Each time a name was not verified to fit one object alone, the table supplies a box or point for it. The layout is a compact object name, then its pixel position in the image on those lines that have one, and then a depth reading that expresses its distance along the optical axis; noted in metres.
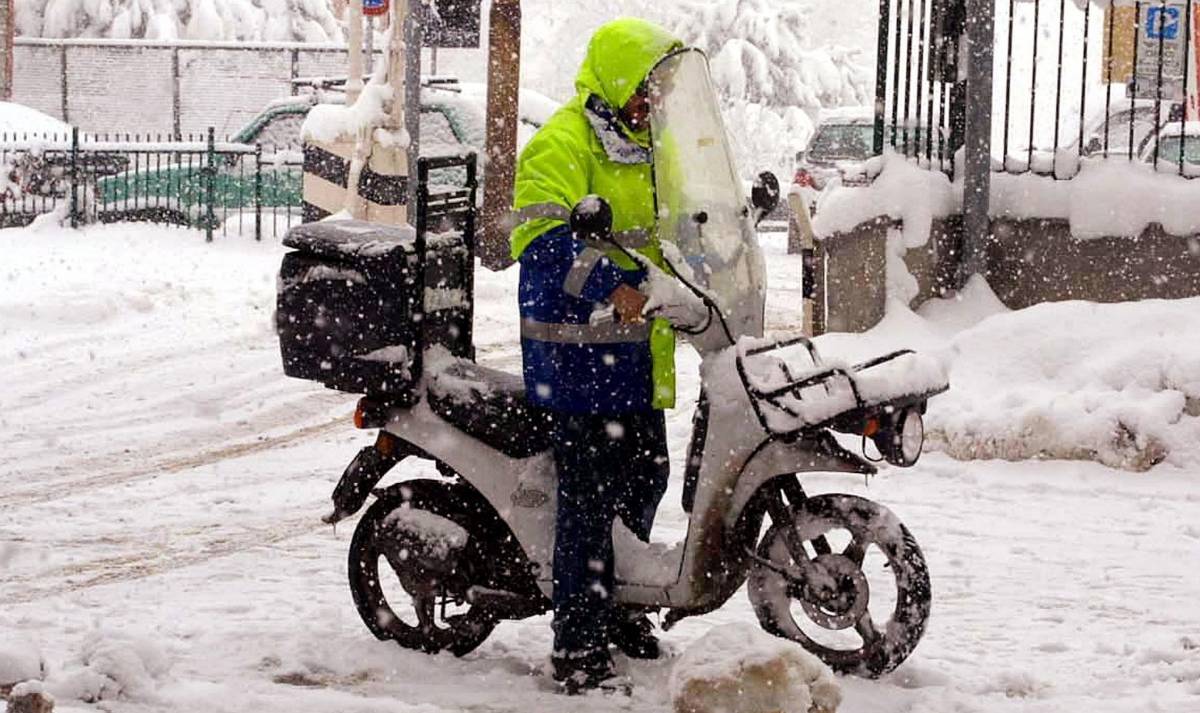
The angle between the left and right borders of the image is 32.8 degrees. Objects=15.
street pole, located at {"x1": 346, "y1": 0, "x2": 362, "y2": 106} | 19.97
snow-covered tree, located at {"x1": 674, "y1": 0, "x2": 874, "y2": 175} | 39.69
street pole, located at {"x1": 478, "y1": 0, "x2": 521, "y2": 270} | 18.75
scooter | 5.73
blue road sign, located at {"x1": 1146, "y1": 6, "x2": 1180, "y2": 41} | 12.76
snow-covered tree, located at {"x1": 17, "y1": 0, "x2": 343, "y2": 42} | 39.28
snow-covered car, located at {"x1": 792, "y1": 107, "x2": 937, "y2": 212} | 23.50
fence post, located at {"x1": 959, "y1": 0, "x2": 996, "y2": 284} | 11.06
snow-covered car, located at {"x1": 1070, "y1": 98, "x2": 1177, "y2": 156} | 19.95
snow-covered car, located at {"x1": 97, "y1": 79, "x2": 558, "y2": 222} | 20.06
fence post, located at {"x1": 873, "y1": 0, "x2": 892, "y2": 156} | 11.09
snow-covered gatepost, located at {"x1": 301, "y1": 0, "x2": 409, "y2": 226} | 18.12
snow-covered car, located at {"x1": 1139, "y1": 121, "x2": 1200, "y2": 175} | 17.53
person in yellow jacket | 5.79
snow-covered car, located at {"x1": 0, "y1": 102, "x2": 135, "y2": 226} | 21.97
